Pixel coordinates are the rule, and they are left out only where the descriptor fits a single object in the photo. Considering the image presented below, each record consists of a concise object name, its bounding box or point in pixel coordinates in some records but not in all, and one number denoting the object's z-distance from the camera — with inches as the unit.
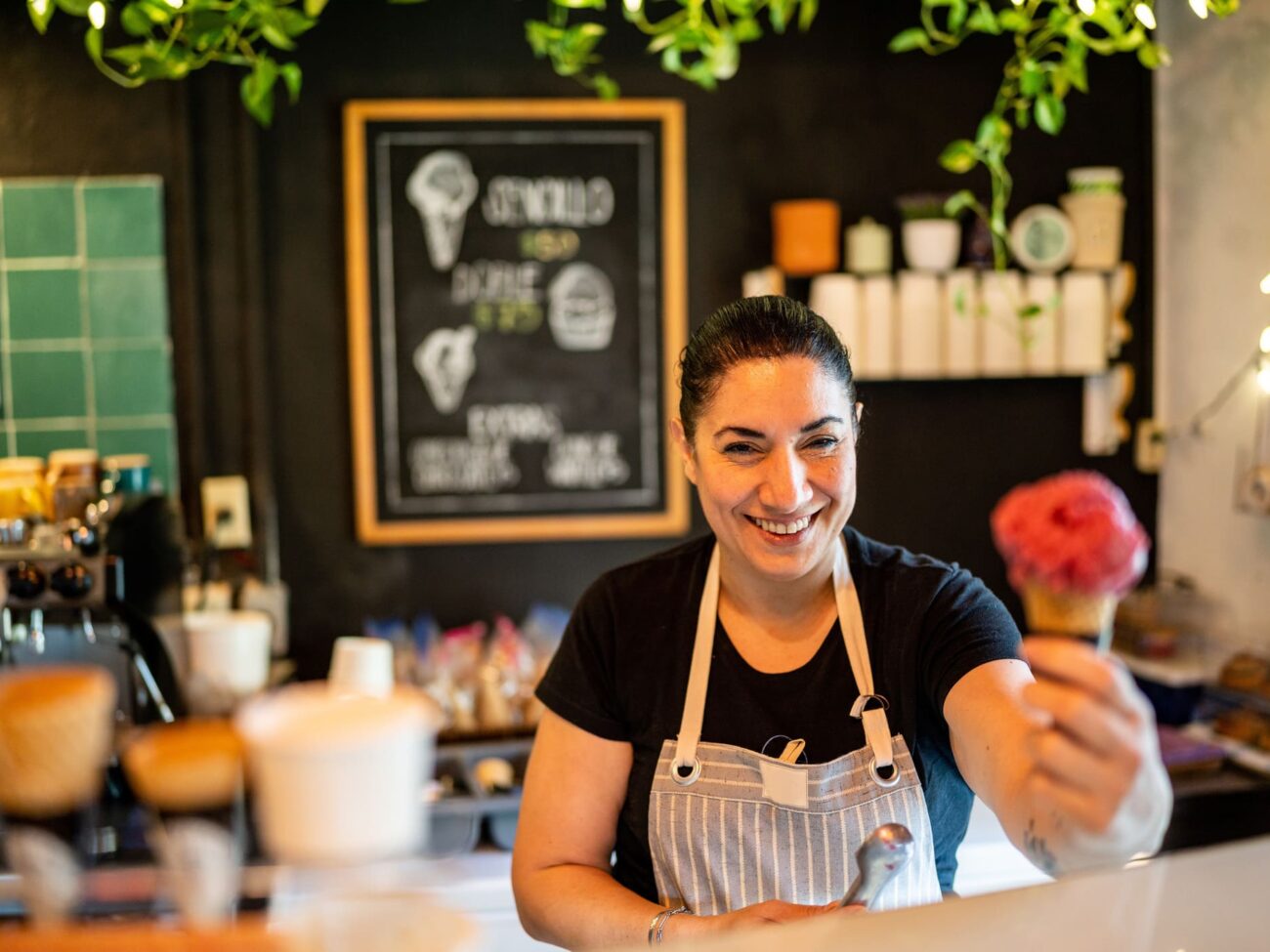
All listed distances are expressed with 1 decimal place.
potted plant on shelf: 128.3
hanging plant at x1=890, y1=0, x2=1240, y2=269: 85.0
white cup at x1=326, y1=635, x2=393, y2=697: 93.7
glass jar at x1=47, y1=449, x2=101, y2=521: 96.5
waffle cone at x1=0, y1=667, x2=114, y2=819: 35.3
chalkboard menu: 127.6
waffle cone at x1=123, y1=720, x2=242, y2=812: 35.5
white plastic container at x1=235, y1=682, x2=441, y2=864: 30.9
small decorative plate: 131.2
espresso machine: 86.4
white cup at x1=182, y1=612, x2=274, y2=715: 105.4
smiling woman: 62.0
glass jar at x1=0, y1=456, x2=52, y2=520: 96.7
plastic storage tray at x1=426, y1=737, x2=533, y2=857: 91.9
